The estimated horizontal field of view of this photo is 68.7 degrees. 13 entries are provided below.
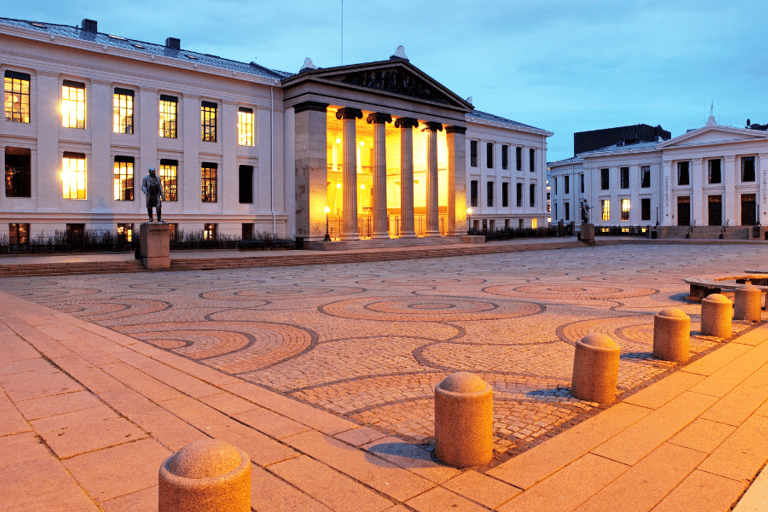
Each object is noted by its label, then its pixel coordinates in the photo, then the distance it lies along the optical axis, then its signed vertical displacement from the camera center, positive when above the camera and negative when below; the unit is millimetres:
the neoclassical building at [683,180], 66312 +7801
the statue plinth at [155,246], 24578 +11
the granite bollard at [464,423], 4453 -1436
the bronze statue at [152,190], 26422 +2635
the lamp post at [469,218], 58431 +2620
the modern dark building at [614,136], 89500 +17402
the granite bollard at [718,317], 9484 -1307
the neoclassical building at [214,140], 32656 +7356
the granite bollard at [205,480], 2932 -1240
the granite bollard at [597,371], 6062 -1405
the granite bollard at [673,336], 7789 -1322
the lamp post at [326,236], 39344 +591
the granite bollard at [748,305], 11219 -1303
